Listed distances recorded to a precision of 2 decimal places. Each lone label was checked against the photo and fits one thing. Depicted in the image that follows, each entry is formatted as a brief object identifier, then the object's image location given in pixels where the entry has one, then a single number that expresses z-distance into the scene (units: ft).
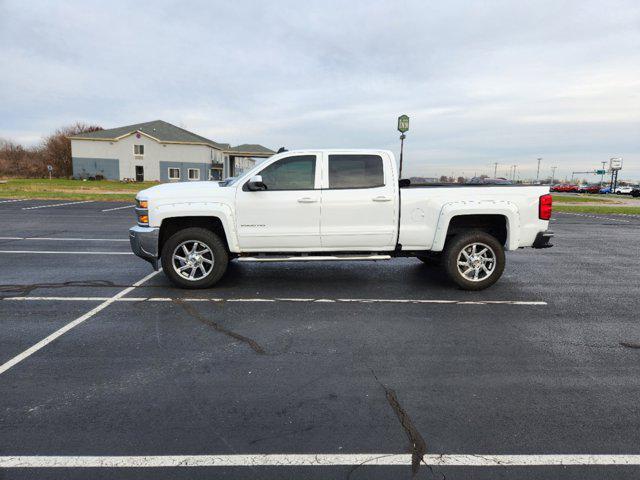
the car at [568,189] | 228.26
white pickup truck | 20.84
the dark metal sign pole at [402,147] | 61.46
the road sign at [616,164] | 197.24
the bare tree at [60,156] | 224.53
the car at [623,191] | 206.08
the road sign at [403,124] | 64.39
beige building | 182.19
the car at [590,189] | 216.97
